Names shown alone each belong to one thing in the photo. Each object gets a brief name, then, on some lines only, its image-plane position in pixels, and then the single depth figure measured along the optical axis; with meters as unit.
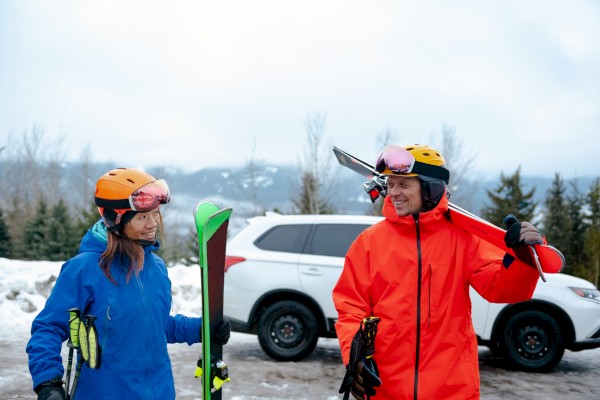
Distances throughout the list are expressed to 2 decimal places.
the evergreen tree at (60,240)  21.72
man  2.31
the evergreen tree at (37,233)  22.09
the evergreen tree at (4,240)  22.41
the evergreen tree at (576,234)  31.84
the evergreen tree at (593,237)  30.30
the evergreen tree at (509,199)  33.25
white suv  6.36
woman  2.24
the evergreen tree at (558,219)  33.56
